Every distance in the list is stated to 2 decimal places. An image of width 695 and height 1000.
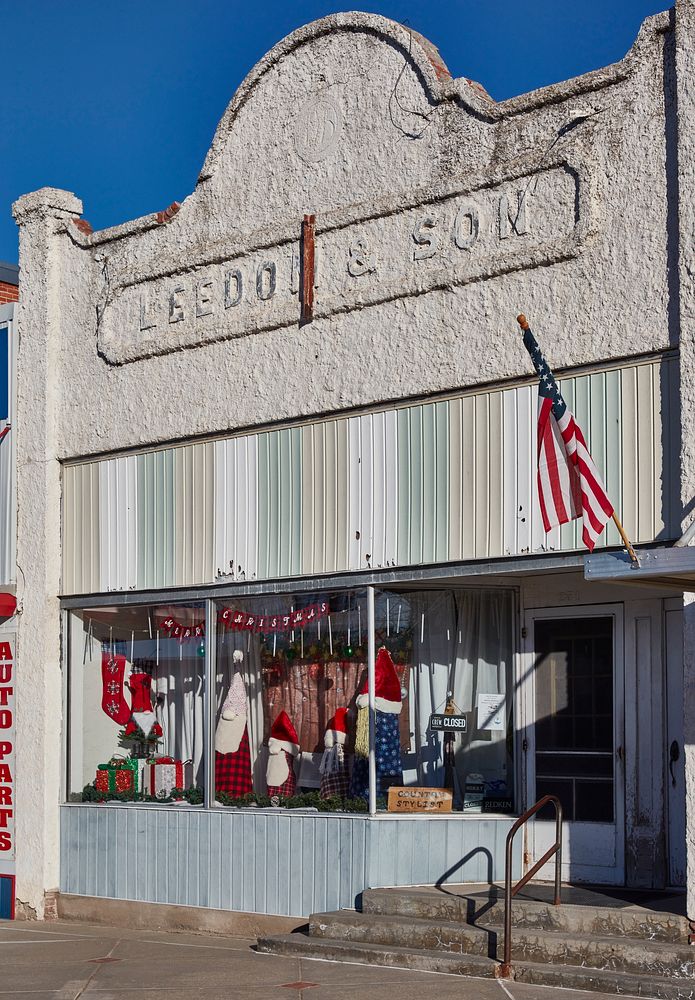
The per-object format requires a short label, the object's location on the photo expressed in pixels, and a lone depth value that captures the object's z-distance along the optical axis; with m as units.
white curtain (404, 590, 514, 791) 12.33
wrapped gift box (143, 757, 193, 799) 13.81
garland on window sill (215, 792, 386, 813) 12.14
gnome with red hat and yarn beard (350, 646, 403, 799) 12.16
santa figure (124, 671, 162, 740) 14.28
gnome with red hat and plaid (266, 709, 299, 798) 12.86
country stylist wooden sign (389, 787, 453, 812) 12.04
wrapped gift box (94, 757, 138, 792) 14.20
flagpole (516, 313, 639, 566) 9.02
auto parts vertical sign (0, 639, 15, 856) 14.77
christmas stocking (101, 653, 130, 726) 14.52
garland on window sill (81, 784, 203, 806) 13.52
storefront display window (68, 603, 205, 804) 13.85
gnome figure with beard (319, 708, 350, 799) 12.43
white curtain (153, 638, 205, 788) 13.80
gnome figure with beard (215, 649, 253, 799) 13.20
